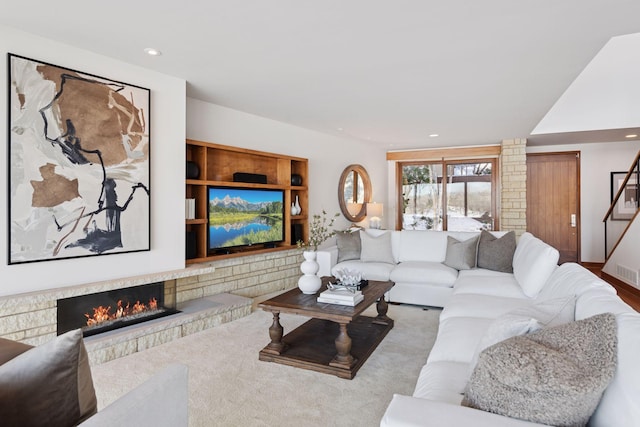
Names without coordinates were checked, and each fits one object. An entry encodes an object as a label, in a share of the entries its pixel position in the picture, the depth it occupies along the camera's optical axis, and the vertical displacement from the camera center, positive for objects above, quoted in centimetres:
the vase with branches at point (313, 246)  318 -48
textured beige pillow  103 -47
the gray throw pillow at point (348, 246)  496 -50
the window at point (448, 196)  762 +28
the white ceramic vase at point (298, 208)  545 +1
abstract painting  256 +35
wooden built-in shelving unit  407 +43
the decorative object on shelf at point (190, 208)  392 +1
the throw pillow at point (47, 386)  92 -46
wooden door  700 +18
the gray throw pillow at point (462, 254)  440 -54
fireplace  289 -86
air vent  492 -90
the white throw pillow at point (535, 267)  294 -48
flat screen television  422 -10
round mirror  667 +33
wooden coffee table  264 -109
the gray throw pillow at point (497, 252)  412 -49
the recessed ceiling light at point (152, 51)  289 +125
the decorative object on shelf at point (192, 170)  395 +42
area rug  213 -118
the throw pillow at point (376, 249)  489 -53
